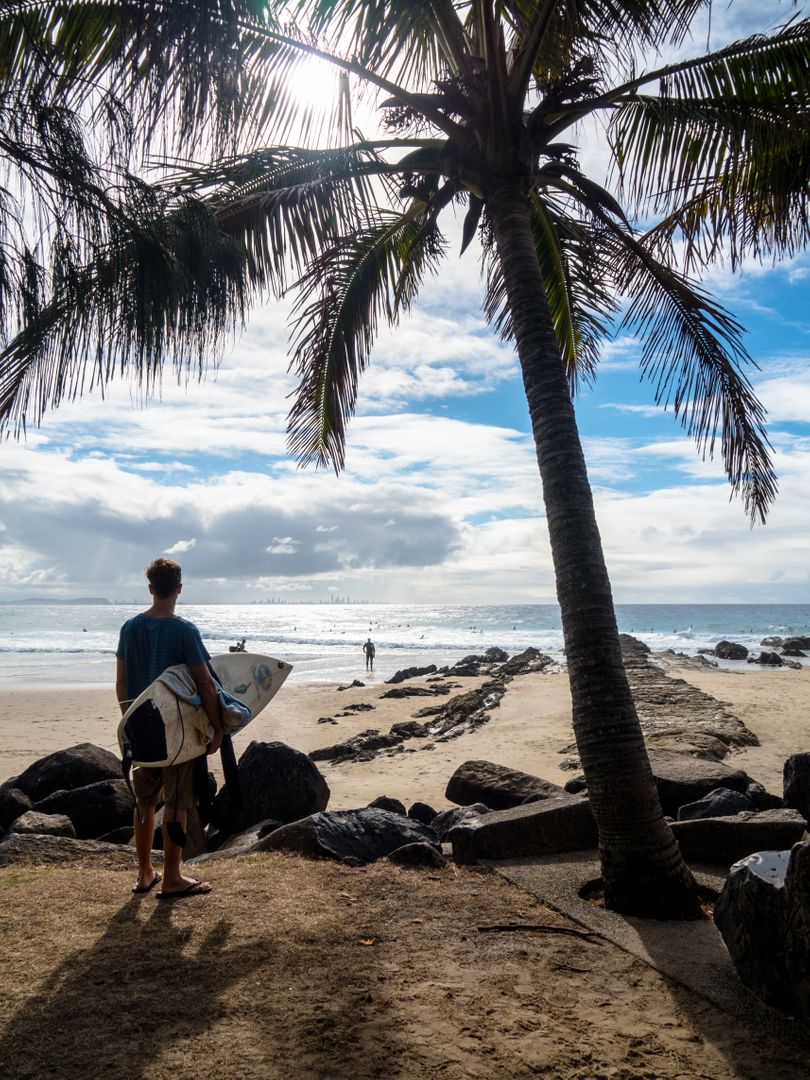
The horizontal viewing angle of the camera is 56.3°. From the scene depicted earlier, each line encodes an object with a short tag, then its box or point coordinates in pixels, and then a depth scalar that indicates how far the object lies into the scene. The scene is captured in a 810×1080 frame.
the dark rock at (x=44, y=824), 6.41
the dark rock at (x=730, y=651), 35.88
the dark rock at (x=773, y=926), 2.68
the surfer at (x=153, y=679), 4.27
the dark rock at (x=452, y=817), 6.20
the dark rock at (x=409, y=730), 15.69
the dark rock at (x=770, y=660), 31.20
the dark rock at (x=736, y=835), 4.54
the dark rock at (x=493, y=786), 7.32
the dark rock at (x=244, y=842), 5.51
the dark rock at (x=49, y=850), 5.27
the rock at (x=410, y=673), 29.62
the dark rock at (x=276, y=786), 7.29
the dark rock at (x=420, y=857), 4.85
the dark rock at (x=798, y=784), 5.97
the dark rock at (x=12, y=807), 7.65
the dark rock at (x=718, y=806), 5.50
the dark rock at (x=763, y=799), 6.46
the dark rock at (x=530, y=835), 4.95
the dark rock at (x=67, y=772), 8.38
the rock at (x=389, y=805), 7.29
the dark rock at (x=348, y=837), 5.10
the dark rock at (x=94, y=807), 7.23
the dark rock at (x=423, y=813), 7.17
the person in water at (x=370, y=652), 35.34
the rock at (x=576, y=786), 8.15
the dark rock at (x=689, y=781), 6.27
